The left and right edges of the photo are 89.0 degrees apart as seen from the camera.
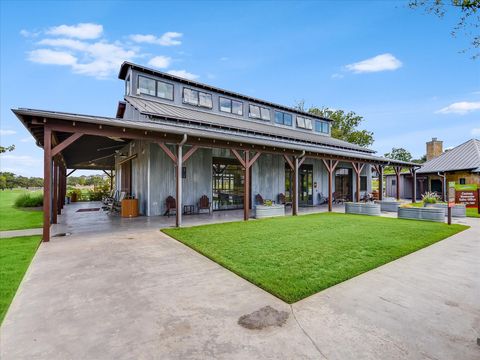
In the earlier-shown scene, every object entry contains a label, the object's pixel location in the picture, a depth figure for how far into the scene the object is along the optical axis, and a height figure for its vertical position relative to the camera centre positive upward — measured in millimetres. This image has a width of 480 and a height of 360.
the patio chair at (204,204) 12289 -915
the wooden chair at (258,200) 14336 -863
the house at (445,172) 20516 +1012
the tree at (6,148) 16895 +2768
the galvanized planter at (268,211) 10938 -1180
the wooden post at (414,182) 19438 +117
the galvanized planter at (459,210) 11703 -1292
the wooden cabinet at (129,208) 10891 -961
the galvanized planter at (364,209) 12077 -1221
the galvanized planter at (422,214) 9930 -1267
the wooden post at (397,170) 19266 +1132
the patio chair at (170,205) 11223 -876
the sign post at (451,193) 9722 -390
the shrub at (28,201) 15906 -916
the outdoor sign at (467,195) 13984 -669
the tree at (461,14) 3051 +2121
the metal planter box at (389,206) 13766 -1237
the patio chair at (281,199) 15377 -875
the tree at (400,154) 57825 +7219
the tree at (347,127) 37156 +9028
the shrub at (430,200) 13164 -879
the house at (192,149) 7500 +1665
